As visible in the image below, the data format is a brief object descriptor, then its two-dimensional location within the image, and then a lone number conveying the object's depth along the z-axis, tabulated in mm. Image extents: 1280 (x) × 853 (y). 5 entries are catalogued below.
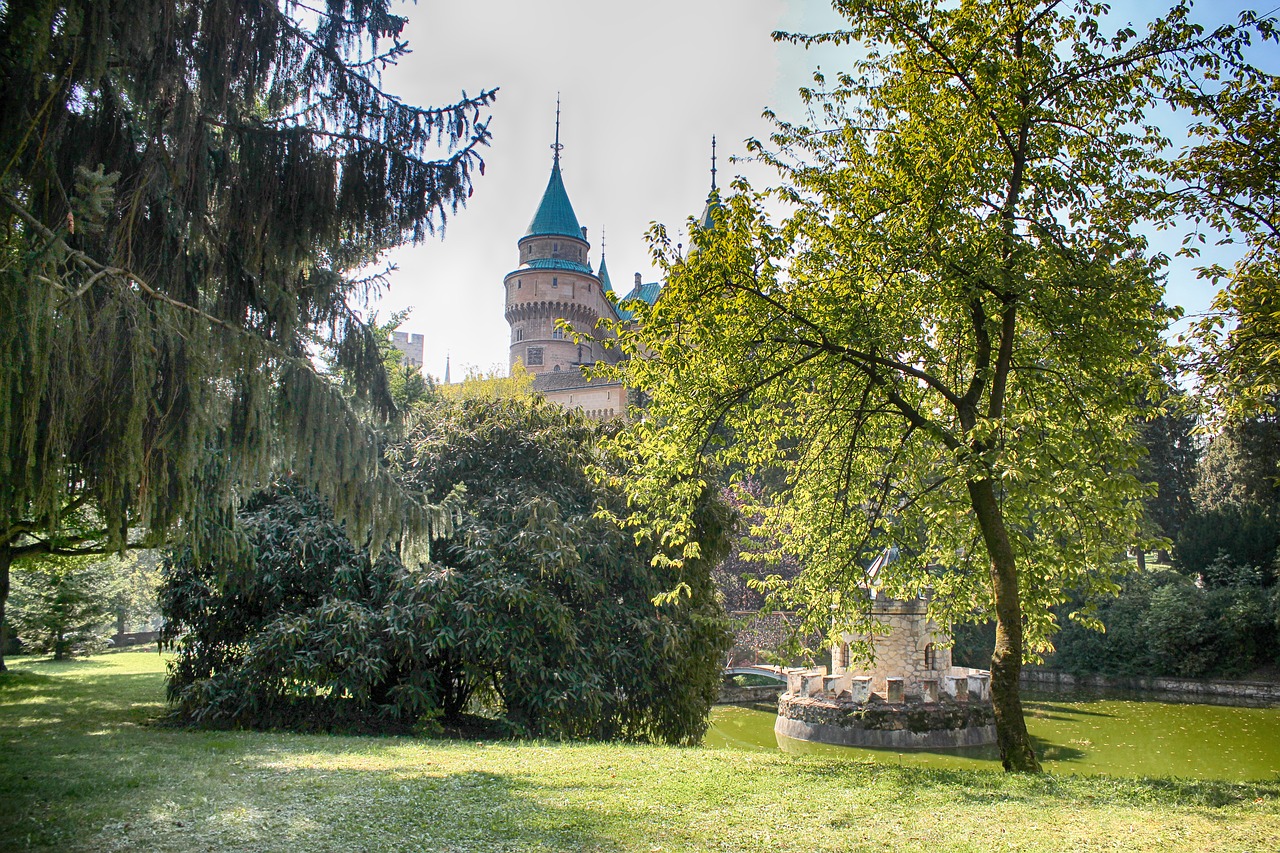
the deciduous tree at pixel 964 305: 7789
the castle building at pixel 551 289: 49656
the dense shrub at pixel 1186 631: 26562
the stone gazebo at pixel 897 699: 17875
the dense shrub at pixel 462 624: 10445
